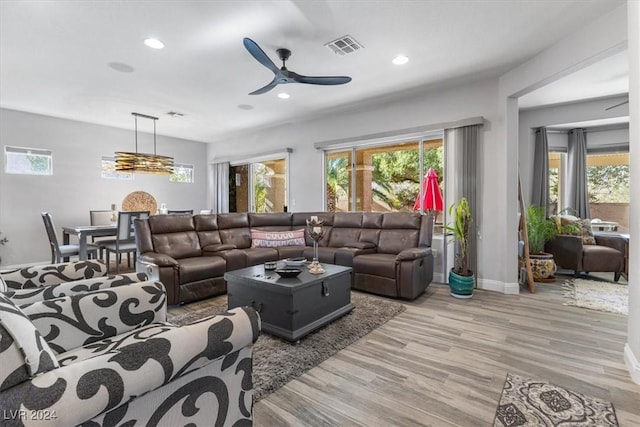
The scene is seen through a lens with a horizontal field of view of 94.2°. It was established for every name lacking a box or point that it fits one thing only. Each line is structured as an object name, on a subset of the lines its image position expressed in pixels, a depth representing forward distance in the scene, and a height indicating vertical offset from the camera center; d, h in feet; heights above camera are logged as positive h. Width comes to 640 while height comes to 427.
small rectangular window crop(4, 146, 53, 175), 16.79 +2.87
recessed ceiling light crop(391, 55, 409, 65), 10.83 +5.54
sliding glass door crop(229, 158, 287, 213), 21.82 +1.81
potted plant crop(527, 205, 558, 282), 14.01 -1.63
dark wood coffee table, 8.20 -2.64
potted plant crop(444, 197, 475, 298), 11.89 -2.08
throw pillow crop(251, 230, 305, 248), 15.54 -1.57
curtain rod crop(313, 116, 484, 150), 13.11 +3.87
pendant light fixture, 15.58 +2.53
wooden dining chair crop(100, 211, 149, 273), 14.80 -1.33
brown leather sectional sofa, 11.40 -1.80
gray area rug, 6.53 -3.63
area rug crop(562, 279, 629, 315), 10.79 -3.52
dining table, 14.43 -1.13
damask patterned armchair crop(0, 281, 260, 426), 2.50 -1.69
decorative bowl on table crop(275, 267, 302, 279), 8.94 -1.90
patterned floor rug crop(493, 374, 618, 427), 5.23 -3.73
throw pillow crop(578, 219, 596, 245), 15.31 -1.28
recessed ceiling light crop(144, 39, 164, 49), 9.53 +5.43
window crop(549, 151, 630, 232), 18.61 +1.45
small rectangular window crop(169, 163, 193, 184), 24.02 +2.95
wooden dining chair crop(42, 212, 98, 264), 14.29 -1.93
